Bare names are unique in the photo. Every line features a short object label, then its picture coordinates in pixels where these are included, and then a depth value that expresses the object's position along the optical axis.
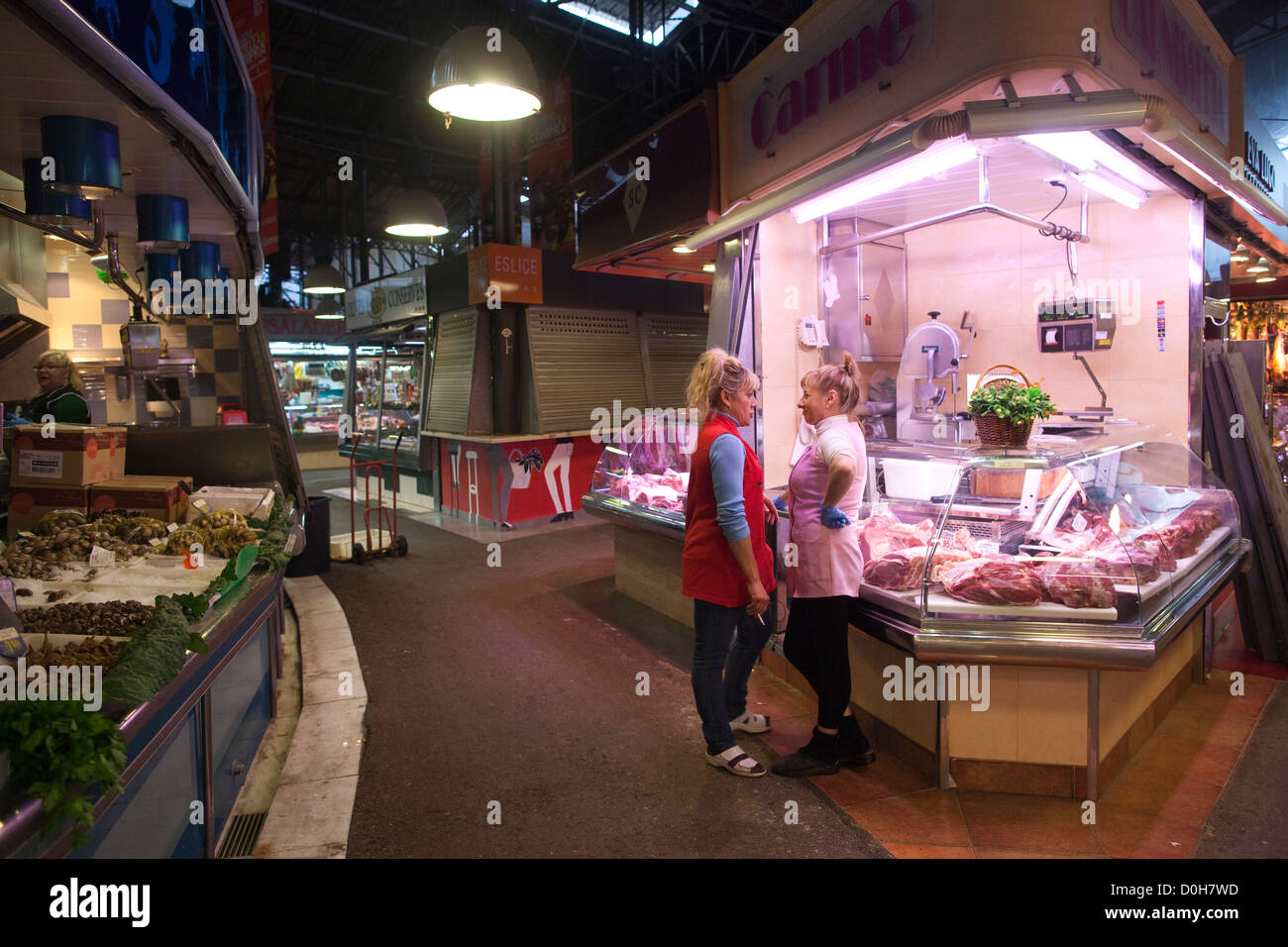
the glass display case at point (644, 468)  6.46
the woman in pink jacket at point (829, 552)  3.68
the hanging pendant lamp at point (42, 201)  3.64
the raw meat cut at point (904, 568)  3.83
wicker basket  3.97
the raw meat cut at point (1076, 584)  3.46
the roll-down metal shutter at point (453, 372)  10.56
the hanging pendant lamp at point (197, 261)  5.89
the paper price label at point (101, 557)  3.55
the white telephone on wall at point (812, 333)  6.27
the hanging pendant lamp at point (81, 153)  3.27
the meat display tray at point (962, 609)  3.41
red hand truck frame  8.21
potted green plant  3.95
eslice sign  9.70
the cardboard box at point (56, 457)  4.23
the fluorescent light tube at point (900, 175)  4.24
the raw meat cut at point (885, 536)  4.23
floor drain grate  3.19
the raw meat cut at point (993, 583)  3.52
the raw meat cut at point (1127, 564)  3.44
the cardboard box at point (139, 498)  4.37
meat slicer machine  6.25
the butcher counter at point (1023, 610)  3.43
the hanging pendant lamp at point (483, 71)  4.65
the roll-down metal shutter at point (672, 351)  11.54
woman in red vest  3.54
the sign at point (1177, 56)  3.83
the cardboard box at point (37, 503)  4.21
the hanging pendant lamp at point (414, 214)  9.62
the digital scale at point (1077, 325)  5.85
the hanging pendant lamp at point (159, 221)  4.52
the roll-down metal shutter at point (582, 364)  10.35
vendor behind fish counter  4.94
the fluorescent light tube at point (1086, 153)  4.12
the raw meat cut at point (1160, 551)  3.95
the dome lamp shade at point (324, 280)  13.70
